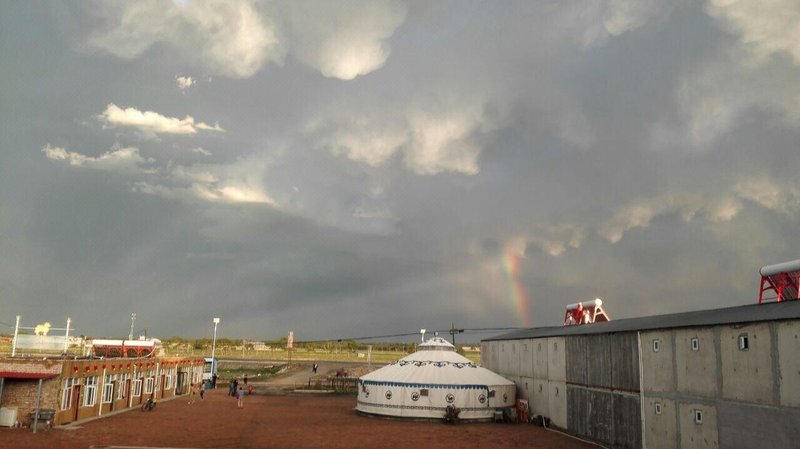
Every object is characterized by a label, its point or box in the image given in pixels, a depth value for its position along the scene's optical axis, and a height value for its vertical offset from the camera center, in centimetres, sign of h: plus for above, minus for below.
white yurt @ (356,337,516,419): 4556 -459
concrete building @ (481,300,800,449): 2089 -193
